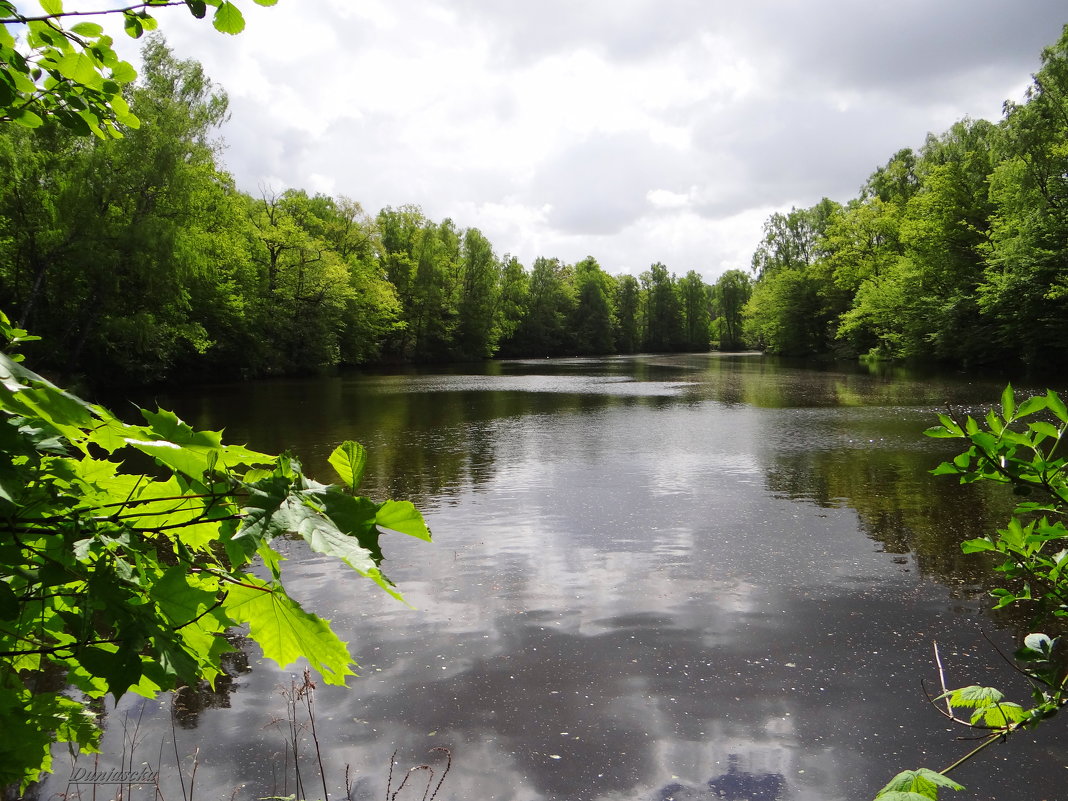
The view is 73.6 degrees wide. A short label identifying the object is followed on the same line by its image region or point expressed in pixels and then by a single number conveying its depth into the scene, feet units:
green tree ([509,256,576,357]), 291.99
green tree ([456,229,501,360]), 235.40
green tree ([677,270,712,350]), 407.85
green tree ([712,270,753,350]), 392.27
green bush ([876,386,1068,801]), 4.98
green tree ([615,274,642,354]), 357.00
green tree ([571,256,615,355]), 319.68
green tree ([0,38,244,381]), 78.28
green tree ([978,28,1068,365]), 94.00
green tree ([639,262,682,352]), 377.09
